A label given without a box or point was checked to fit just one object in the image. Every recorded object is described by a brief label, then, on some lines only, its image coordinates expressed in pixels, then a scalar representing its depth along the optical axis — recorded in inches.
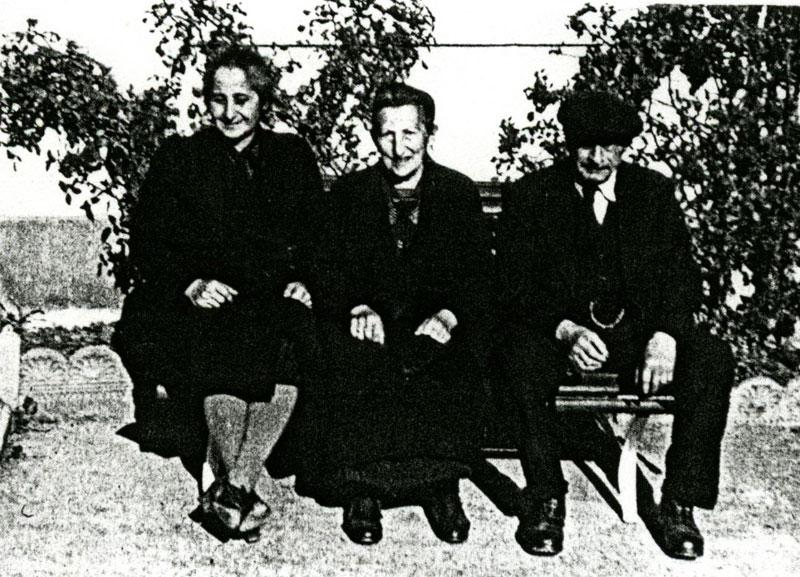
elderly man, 133.3
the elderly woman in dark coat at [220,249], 141.3
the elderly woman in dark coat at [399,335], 137.2
